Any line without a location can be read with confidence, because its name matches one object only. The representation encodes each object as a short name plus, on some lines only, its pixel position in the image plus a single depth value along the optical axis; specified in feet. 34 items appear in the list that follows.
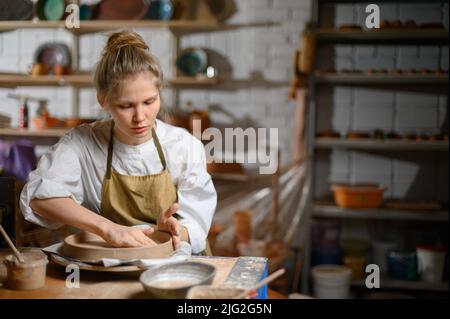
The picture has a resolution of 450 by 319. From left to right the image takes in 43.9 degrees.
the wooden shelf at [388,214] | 12.12
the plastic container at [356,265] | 12.61
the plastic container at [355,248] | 12.78
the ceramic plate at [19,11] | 13.98
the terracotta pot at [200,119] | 13.40
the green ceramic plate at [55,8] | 14.16
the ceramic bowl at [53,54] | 14.62
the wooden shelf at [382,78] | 12.18
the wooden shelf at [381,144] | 12.10
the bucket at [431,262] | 11.98
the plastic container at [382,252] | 12.84
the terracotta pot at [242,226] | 12.71
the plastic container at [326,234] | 12.98
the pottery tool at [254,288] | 3.92
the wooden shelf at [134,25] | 13.51
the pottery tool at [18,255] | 4.30
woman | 5.36
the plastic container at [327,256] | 12.75
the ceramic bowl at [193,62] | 13.84
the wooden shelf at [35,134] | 13.82
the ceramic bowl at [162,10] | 13.69
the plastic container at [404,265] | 12.26
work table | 4.23
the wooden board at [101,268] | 4.46
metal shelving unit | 12.16
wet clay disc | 4.53
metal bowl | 3.95
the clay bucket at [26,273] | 4.32
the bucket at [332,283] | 12.05
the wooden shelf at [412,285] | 12.08
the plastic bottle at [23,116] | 14.20
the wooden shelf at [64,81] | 13.48
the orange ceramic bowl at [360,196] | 12.24
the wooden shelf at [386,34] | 12.27
